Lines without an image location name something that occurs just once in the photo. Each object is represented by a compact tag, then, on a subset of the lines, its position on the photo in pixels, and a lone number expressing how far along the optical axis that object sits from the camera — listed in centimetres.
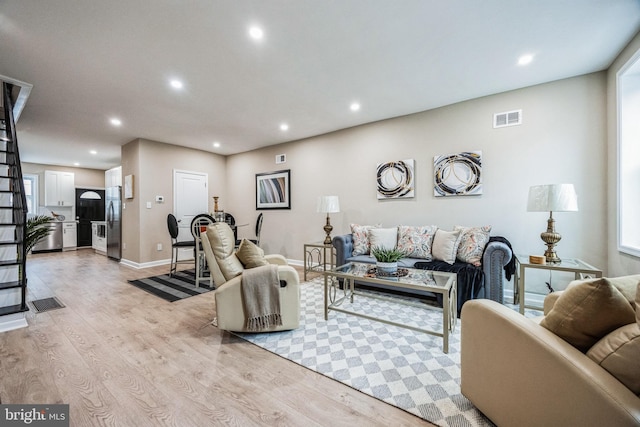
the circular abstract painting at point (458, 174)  333
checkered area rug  147
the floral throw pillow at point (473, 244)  284
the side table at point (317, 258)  456
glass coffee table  198
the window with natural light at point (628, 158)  238
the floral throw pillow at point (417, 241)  325
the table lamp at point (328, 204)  395
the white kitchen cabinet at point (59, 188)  724
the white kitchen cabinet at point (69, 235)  731
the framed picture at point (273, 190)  528
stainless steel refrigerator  563
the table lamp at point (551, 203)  235
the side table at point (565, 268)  223
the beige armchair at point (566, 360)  86
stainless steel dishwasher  694
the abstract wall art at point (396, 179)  382
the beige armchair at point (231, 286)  221
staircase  251
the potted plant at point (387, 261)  245
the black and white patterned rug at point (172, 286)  339
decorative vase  244
